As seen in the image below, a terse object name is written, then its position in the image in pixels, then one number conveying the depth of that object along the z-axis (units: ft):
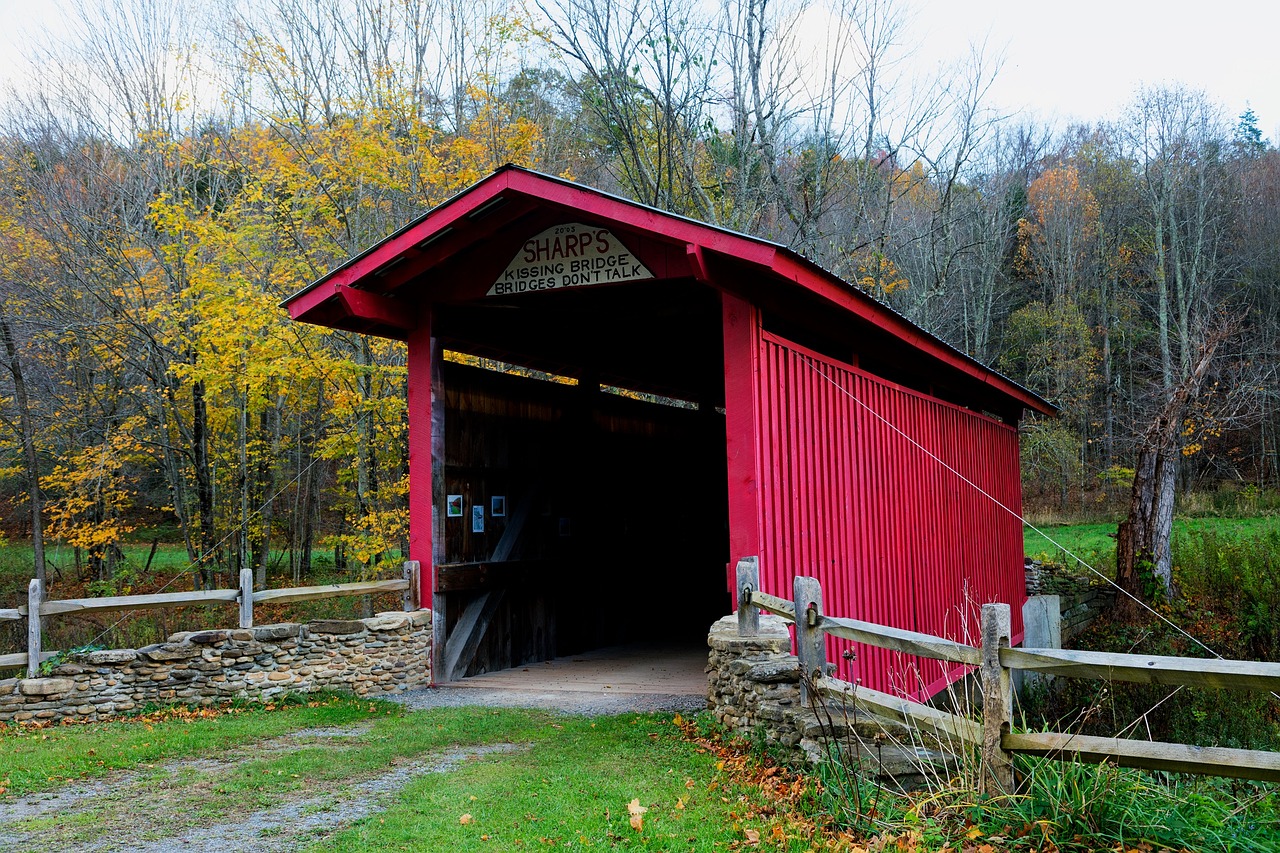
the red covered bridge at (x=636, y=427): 25.55
